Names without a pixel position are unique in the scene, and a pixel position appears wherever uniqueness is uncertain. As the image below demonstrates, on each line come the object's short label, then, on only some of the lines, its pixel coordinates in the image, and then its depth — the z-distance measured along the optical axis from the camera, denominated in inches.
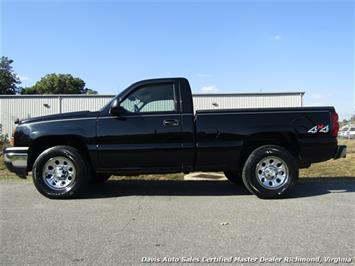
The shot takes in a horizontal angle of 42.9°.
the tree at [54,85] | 3073.3
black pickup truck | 289.3
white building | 1513.3
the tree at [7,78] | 2898.6
